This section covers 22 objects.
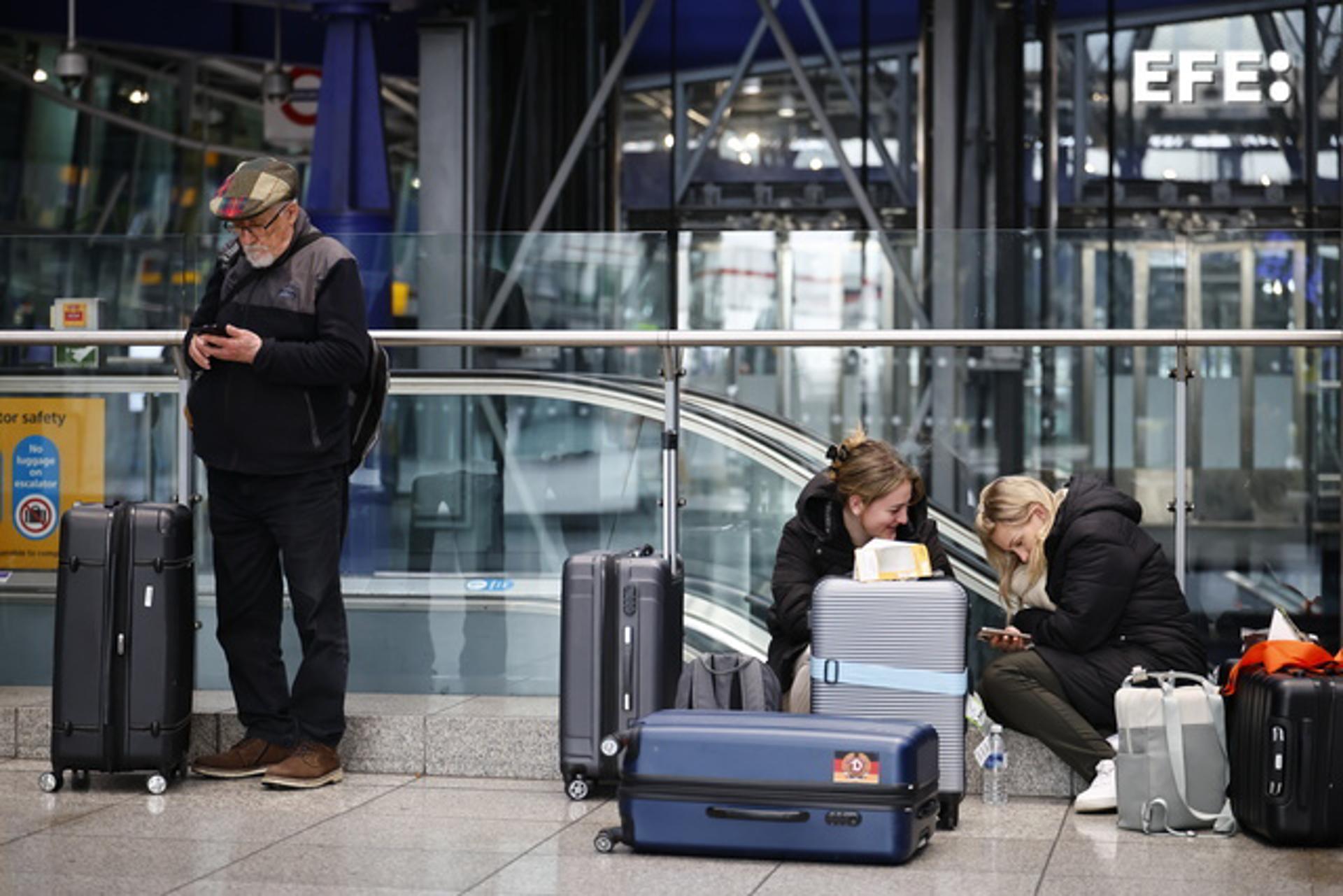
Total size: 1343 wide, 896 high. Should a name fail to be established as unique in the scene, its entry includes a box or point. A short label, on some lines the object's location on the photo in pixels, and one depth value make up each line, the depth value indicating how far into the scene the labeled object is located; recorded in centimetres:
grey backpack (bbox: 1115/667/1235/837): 1040
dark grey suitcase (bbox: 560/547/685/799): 1117
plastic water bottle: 1115
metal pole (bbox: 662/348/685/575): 1250
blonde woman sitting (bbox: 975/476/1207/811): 1094
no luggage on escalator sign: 1319
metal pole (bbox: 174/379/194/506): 1273
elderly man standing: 1123
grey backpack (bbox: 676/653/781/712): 1090
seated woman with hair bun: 1115
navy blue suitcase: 957
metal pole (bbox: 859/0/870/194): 3234
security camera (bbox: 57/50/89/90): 2778
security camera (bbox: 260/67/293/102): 3101
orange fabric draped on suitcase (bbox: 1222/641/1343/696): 1031
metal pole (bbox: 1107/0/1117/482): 1604
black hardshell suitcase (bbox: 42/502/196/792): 1132
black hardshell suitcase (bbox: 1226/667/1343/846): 999
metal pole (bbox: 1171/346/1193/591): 1218
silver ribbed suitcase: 1063
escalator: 1296
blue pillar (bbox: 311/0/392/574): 2517
